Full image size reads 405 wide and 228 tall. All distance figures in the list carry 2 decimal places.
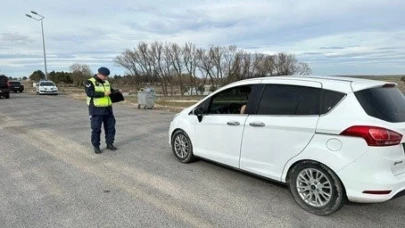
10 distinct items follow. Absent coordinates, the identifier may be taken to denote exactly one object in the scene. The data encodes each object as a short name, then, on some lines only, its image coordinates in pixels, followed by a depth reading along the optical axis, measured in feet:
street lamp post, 116.46
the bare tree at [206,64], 233.76
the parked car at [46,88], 110.93
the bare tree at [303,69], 202.67
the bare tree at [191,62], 237.20
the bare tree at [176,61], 239.30
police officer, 22.25
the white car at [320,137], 12.10
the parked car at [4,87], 81.51
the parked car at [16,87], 124.34
